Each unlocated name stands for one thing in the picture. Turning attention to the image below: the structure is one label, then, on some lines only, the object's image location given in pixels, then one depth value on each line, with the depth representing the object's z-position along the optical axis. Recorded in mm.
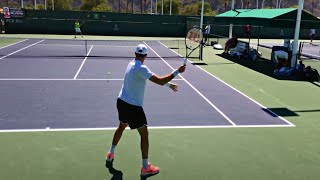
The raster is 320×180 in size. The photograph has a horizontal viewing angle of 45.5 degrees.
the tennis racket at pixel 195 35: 7834
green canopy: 18203
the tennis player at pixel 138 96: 5516
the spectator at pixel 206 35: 30584
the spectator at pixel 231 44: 23922
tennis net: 21406
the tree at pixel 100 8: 76500
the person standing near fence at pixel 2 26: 36812
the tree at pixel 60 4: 84750
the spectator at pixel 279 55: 18383
